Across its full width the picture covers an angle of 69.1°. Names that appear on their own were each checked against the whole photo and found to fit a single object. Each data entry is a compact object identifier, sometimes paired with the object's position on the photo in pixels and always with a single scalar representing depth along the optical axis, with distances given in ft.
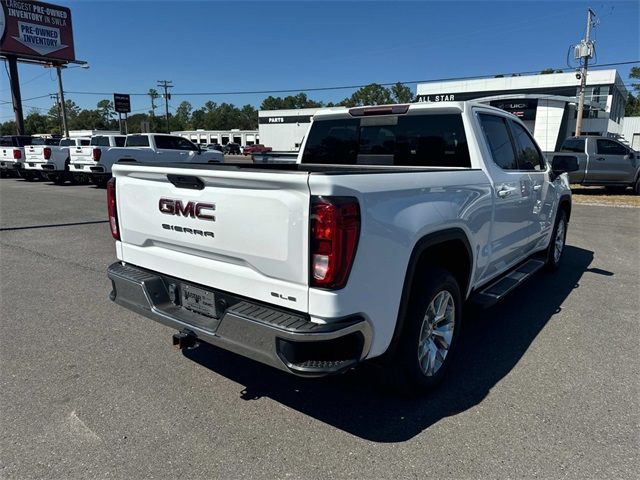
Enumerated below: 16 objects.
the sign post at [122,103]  150.00
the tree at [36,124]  388.98
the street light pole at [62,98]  135.84
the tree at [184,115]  485.15
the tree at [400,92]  344.28
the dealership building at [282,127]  212.64
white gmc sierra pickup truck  7.64
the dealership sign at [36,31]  104.47
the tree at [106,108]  451.28
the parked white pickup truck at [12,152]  62.80
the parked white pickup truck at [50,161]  57.62
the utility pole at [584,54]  98.17
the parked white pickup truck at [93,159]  51.65
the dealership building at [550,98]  124.77
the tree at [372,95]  338.75
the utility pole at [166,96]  252.13
